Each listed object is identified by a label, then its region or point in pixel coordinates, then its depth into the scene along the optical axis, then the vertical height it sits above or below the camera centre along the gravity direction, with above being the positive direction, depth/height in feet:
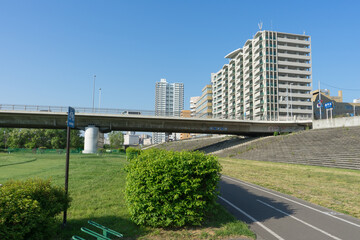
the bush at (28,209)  13.02 -5.04
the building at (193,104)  560.53 +76.51
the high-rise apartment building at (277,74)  261.44 +73.81
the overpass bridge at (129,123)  141.79 +7.06
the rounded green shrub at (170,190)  19.93 -5.17
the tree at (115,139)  328.08 -9.32
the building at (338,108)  298.82 +38.13
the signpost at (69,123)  20.61 +0.85
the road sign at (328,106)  153.99 +20.87
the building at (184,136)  501.15 -5.37
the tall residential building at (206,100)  415.44 +64.81
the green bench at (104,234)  16.24 -7.65
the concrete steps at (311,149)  81.92 -6.56
